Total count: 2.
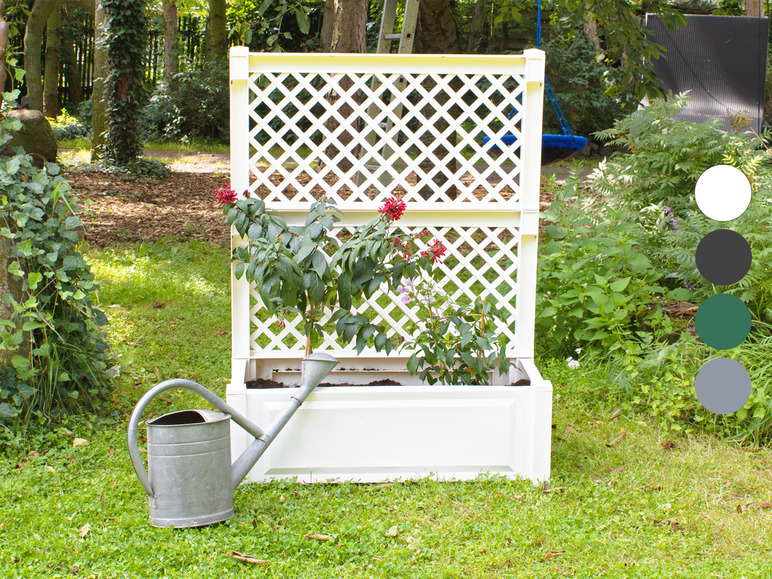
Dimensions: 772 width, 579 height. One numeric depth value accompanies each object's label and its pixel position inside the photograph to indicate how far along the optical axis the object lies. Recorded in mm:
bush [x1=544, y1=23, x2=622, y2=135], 13539
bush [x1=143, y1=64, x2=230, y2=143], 14008
